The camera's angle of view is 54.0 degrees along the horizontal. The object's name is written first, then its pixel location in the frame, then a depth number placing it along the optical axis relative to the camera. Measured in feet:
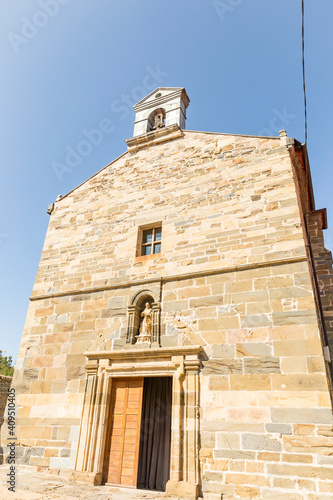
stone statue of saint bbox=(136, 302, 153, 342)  19.46
